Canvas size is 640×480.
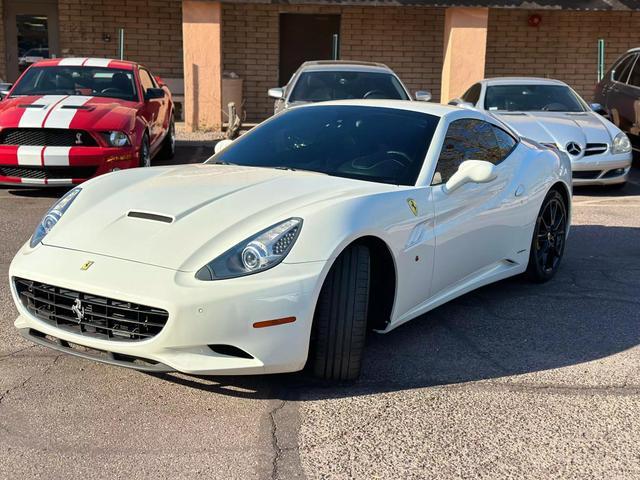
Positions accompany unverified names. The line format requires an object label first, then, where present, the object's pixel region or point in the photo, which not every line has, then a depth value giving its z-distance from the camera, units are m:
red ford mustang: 8.30
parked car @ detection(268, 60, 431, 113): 10.36
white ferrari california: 3.50
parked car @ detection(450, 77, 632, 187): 9.56
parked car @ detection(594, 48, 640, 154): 11.59
